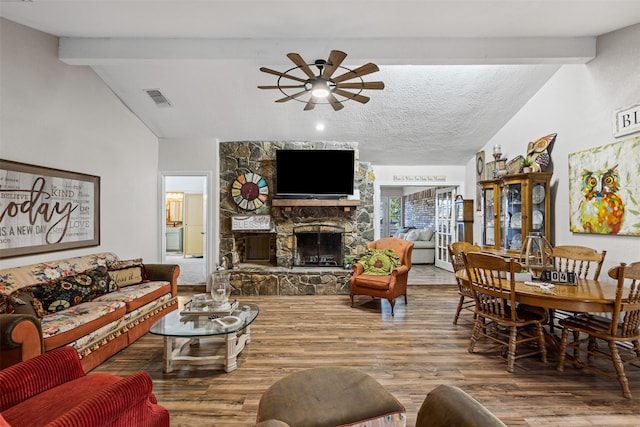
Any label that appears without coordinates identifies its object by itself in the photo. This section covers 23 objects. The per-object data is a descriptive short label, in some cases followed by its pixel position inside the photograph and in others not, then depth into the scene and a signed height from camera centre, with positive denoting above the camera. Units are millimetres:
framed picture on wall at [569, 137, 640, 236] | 2936 +294
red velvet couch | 1164 -815
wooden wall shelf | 5164 +244
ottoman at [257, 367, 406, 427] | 1343 -861
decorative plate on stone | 5305 +457
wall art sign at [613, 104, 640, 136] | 2891 +940
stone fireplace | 5066 -355
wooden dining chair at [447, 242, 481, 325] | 3879 -418
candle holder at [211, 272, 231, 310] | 2875 -680
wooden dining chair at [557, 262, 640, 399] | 2188 -859
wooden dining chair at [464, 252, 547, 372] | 2516 -771
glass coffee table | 2471 -920
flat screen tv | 5207 +785
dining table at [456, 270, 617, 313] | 2252 -599
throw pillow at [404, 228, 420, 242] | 7865 -460
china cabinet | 3963 +117
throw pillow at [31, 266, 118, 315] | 2645 -682
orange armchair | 4113 -871
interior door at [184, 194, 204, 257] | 8906 -205
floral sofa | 2027 -795
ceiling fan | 2405 +1201
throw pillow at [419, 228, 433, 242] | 7693 -440
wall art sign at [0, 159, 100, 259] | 2803 +85
